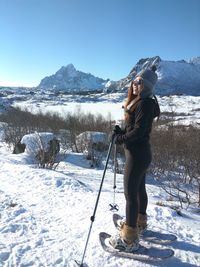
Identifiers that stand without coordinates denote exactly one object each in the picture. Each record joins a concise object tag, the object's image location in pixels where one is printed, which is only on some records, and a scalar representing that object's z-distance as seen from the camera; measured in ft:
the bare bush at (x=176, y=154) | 23.05
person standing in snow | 8.10
